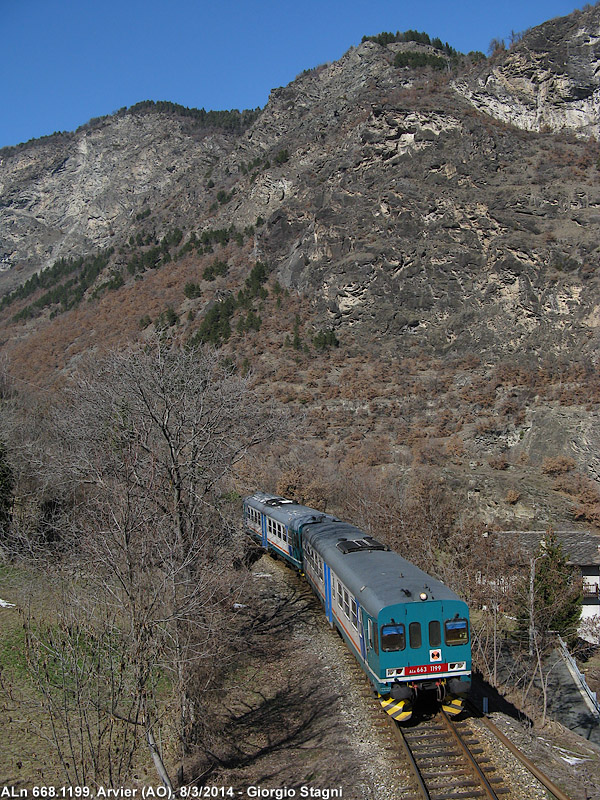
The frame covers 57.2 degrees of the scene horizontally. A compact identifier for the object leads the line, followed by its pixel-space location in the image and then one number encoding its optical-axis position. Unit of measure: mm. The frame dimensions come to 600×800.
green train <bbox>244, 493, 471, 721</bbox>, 9391
